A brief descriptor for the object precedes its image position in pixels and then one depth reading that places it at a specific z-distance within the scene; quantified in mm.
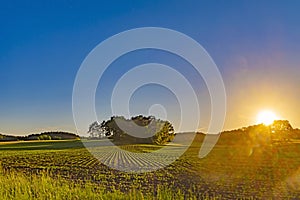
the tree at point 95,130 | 65688
